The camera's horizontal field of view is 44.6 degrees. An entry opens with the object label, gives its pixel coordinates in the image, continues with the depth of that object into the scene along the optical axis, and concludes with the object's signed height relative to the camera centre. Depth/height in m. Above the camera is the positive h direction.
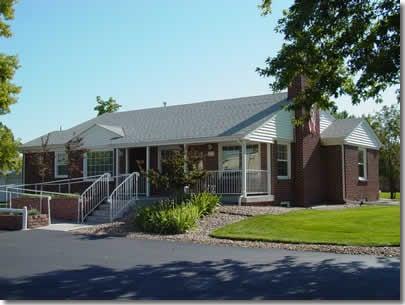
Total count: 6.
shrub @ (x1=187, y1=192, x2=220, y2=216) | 16.41 -0.79
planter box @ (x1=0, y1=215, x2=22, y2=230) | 16.06 -1.41
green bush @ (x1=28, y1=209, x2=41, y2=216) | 16.67 -1.13
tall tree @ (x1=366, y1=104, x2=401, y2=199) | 37.72 +2.99
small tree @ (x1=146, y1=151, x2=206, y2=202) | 16.34 +0.18
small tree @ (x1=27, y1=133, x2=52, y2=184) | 22.03 +0.86
